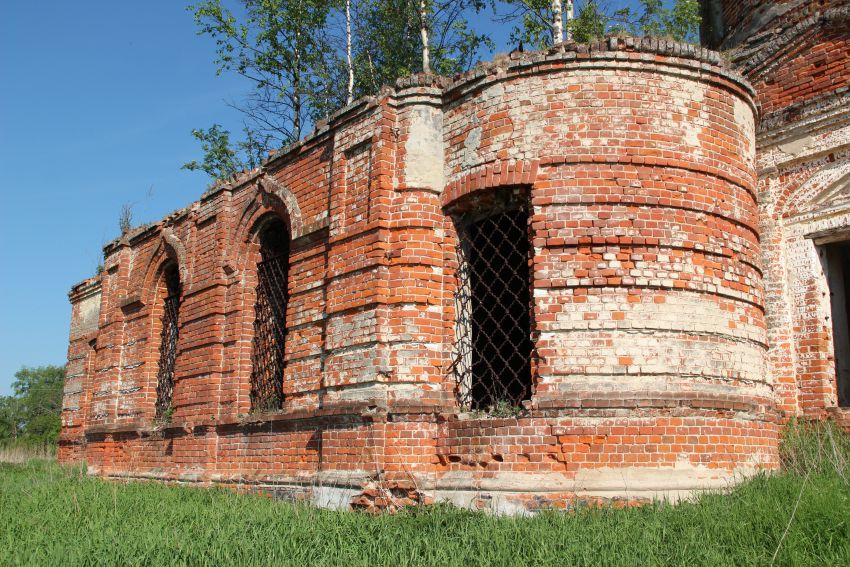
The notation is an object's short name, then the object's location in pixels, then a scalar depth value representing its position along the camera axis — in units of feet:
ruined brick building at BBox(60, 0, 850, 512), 21.88
